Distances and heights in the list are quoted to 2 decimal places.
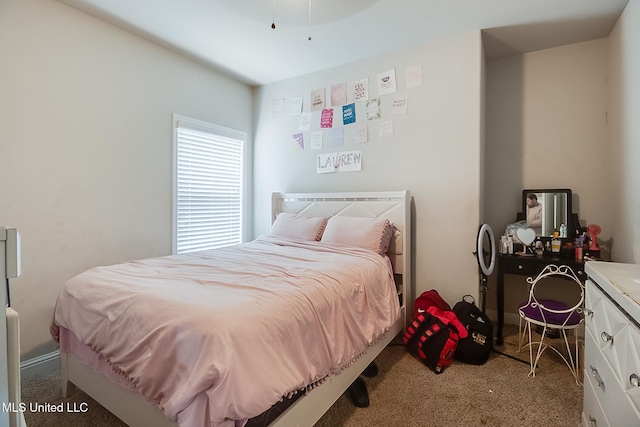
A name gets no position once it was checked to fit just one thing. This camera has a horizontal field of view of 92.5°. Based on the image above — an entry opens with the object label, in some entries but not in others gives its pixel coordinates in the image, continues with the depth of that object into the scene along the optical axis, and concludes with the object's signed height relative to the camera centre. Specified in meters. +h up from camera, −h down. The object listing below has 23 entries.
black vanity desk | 2.33 -0.38
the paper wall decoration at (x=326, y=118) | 3.34 +1.08
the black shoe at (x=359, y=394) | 1.76 -1.04
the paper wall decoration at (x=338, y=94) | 3.25 +1.31
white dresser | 1.02 -0.49
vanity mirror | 2.67 +0.07
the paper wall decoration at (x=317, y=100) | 3.40 +1.31
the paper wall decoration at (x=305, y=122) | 3.50 +1.09
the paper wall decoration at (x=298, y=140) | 3.55 +0.89
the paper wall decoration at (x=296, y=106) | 3.56 +1.29
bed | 1.07 -0.53
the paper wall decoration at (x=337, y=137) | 3.28 +0.86
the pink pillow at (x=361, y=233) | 2.55 -0.14
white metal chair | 2.00 -0.66
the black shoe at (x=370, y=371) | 2.08 -1.06
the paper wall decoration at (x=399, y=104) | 2.91 +1.09
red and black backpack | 2.12 -0.85
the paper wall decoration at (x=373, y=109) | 3.05 +1.08
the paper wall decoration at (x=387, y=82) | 2.97 +1.32
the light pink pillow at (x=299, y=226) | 2.97 -0.10
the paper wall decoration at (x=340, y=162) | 3.19 +0.59
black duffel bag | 2.20 -0.88
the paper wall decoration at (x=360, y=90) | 3.11 +1.30
